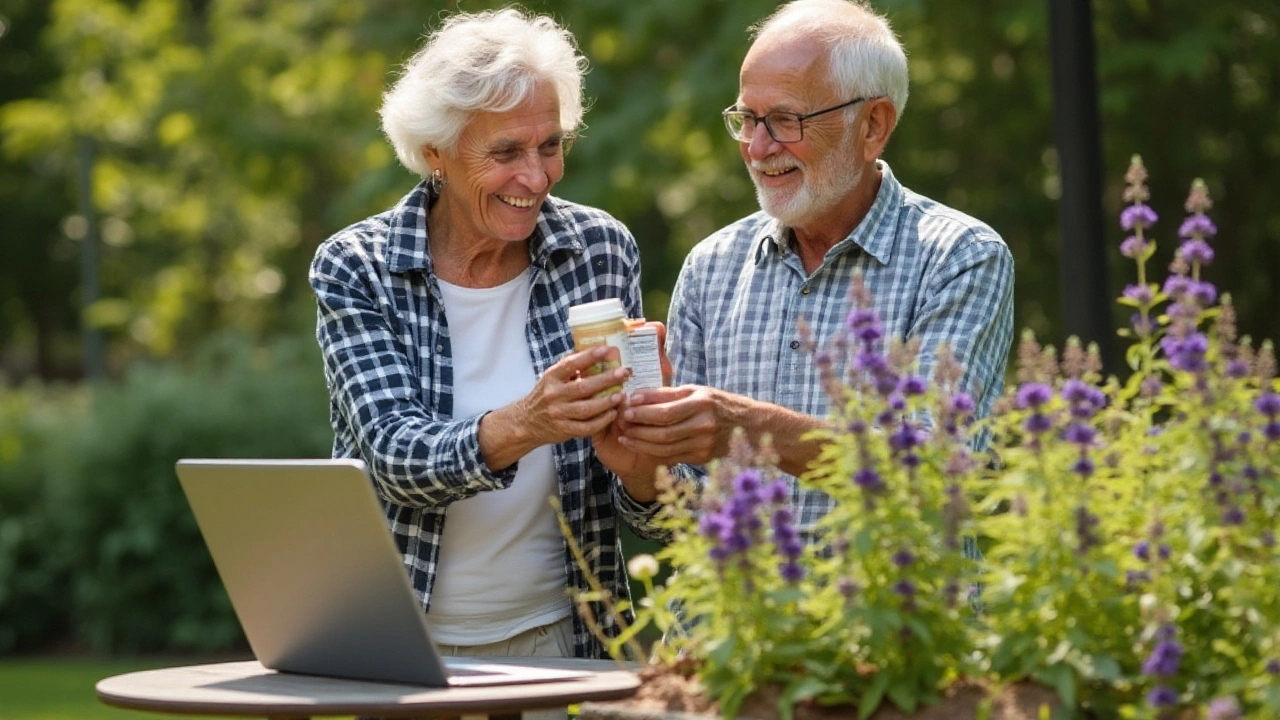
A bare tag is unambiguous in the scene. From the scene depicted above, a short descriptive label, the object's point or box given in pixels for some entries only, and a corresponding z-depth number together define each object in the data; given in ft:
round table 16.84
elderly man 23.00
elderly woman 22.71
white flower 16.55
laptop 17.13
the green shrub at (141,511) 69.56
